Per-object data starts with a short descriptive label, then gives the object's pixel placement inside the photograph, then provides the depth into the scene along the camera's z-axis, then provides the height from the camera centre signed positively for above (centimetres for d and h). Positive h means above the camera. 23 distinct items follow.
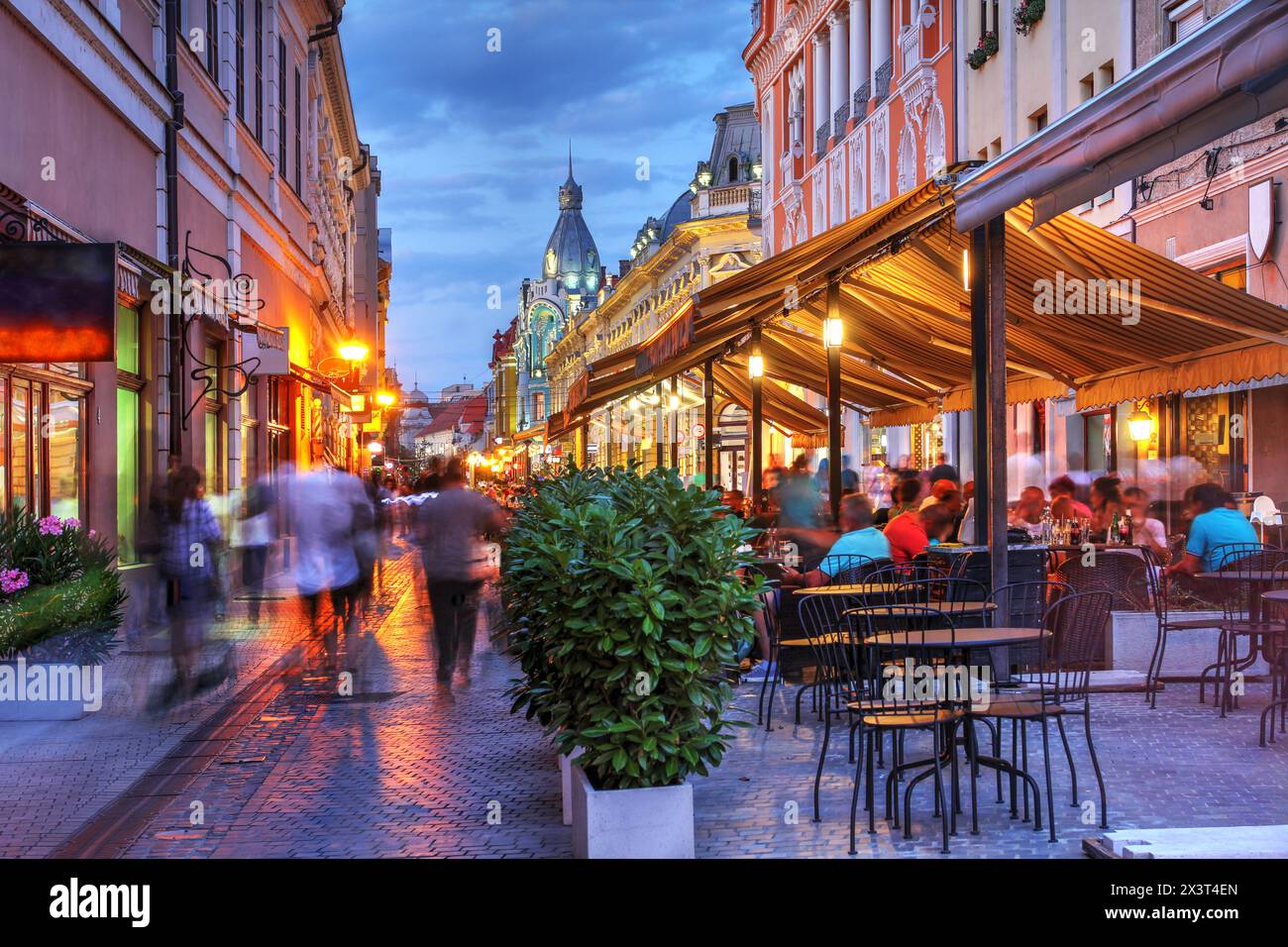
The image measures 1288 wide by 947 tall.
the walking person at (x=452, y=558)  1136 -38
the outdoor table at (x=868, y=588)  858 -52
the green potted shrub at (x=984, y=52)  2648 +867
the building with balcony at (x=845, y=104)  3044 +1031
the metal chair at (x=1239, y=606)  918 -76
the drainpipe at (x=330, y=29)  3222 +1126
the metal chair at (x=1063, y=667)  628 -91
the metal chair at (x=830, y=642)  696 -72
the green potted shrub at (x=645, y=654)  570 -59
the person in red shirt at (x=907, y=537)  1064 -23
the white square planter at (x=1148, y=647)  1059 -108
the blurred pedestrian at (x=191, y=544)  1169 -25
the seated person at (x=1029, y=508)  1406 -2
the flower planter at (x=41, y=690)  935 -118
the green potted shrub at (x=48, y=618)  926 -69
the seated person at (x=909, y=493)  1317 +13
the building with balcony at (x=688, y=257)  5631 +1117
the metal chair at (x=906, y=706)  620 -92
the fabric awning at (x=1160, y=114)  511 +171
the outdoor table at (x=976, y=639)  655 -64
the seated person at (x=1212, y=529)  1060 -19
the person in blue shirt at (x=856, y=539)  1038 -23
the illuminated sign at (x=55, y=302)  1009 +154
